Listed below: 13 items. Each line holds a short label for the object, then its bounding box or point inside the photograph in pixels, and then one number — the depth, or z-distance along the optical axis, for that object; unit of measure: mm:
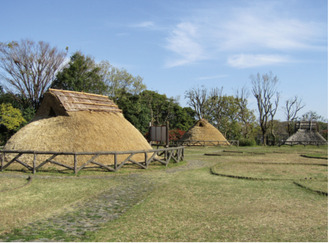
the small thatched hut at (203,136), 50141
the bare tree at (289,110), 68250
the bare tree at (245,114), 71531
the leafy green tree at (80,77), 49219
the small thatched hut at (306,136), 53625
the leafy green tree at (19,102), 45875
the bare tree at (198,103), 73000
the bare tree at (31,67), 47281
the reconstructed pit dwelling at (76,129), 18156
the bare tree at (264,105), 63344
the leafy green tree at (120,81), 61369
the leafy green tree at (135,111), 53688
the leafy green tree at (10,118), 42531
